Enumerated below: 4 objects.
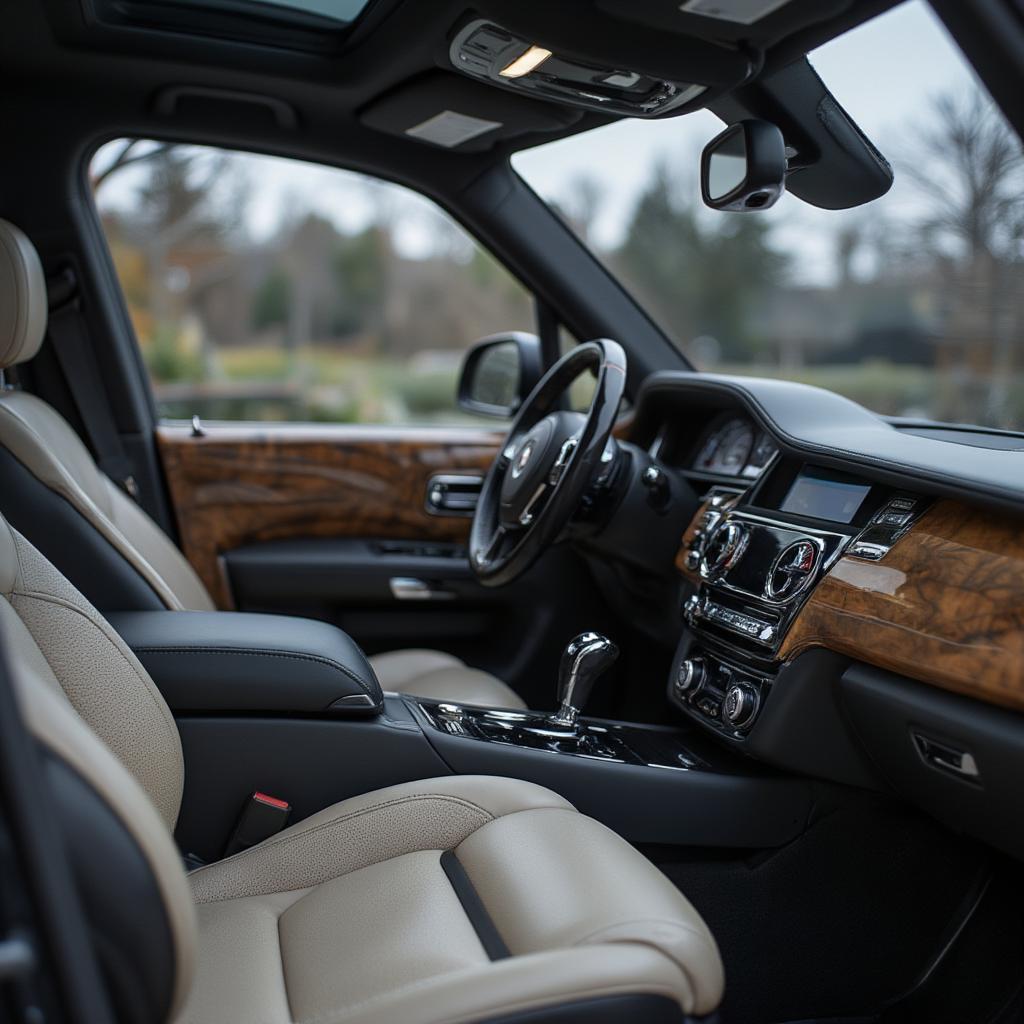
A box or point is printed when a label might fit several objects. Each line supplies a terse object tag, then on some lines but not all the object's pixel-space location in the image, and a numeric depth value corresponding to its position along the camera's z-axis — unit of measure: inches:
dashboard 51.2
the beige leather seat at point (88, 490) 69.5
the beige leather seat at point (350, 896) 34.5
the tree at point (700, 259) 279.7
